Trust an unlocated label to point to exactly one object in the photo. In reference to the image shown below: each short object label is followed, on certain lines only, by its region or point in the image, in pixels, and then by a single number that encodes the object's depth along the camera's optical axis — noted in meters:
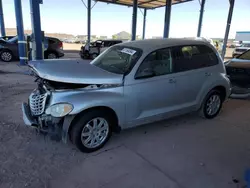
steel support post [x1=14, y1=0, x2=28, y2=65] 9.71
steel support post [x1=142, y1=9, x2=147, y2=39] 23.36
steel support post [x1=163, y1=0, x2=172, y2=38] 14.90
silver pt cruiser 2.86
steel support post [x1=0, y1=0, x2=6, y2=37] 15.96
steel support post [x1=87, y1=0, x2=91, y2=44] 19.22
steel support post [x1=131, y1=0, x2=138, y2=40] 16.32
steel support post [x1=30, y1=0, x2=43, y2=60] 8.36
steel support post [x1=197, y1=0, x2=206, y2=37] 17.73
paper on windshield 3.48
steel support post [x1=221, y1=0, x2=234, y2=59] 12.27
